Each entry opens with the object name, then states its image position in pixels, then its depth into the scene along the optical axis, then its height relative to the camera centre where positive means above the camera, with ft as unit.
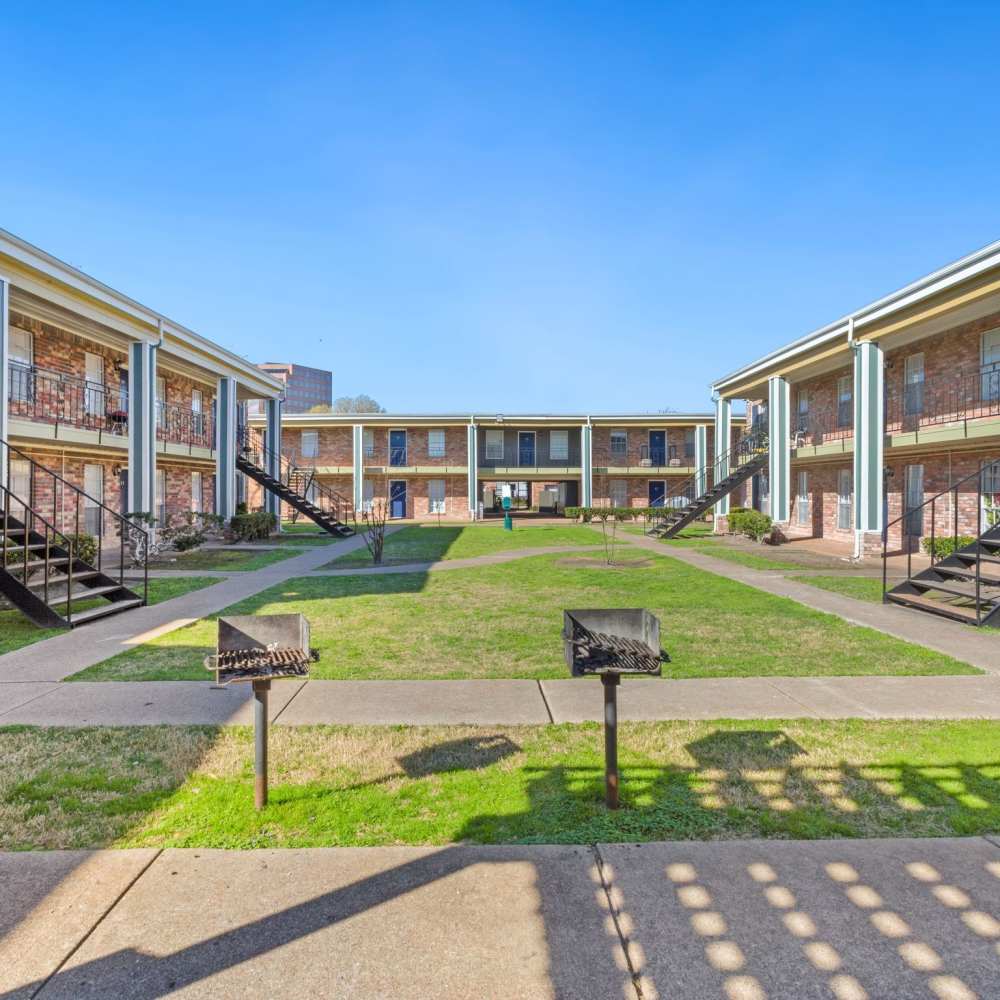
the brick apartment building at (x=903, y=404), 44.55 +8.28
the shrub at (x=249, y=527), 67.05 -2.83
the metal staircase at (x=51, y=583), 25.88 -3.66
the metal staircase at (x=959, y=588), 27.32 -4.09
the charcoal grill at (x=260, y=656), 10.50 -2.76
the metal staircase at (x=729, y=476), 73.00 +2.80
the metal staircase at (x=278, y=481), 75.66 +2.42
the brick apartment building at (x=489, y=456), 111.55 +7.94
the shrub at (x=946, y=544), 48.16 -3.31
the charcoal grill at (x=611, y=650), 10.65 -2.65
